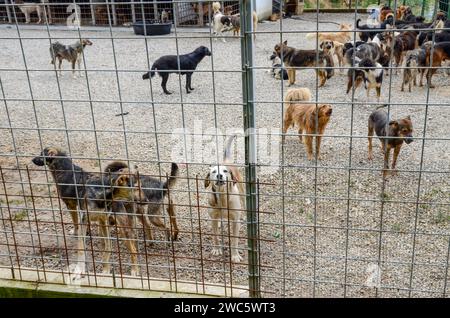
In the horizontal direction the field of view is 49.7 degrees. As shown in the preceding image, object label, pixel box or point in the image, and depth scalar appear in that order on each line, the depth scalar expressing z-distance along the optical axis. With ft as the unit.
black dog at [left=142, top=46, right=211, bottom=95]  33.17
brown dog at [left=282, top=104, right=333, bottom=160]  22.01
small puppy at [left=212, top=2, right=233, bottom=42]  47.21
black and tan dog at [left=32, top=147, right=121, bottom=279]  13.29
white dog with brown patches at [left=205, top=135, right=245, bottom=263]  13.83
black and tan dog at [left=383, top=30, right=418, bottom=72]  37.52
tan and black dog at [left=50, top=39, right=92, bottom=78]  39.27
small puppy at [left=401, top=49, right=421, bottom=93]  33.88
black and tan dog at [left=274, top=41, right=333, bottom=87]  35.24
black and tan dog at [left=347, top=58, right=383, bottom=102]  29.52
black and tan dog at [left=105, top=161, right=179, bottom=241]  13.23
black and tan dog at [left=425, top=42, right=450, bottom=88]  35.99
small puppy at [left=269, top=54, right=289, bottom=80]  37.46
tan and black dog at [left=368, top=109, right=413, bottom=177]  19.72
